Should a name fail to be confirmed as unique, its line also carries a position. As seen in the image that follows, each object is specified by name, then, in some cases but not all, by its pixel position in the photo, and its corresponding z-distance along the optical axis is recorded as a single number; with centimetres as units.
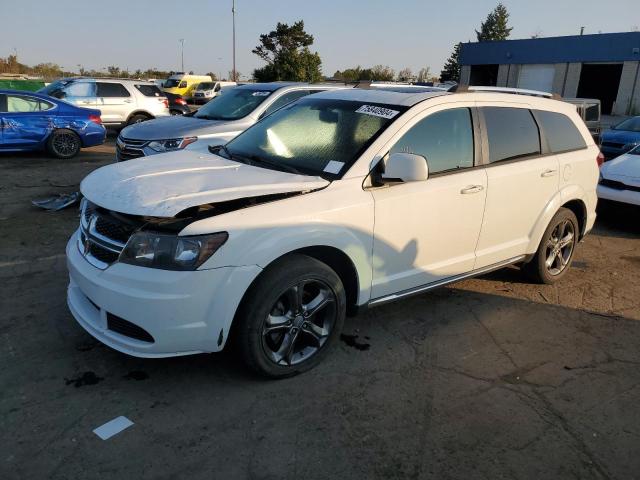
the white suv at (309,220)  286
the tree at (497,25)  7706
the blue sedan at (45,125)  1054
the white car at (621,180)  714
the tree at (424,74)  6929
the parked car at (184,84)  3631
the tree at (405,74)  6769
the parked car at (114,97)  1399
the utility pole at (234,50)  5022
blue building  3375
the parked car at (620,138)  1067
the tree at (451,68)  6475
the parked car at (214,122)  723
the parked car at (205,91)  3366
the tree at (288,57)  4444
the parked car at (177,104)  1933
